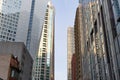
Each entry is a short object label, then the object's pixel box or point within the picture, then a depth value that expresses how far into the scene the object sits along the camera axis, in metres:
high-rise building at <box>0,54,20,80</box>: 23.18
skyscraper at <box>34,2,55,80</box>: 78.41
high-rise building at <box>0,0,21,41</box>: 69.63
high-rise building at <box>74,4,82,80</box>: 41.47
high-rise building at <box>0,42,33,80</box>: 30.64
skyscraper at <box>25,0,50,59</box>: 72.12
